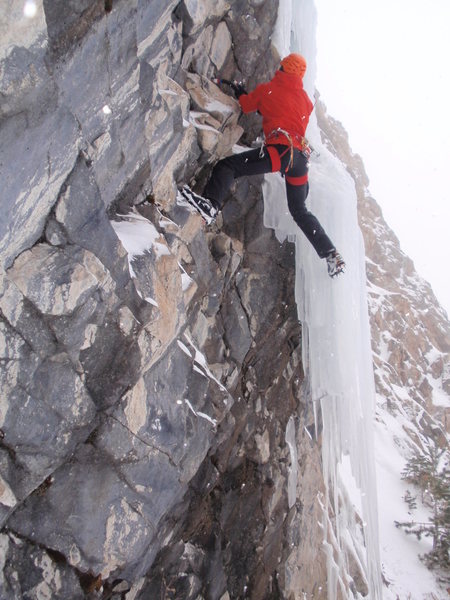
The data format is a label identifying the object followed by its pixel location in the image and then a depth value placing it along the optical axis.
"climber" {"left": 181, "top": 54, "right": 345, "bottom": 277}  4.61
